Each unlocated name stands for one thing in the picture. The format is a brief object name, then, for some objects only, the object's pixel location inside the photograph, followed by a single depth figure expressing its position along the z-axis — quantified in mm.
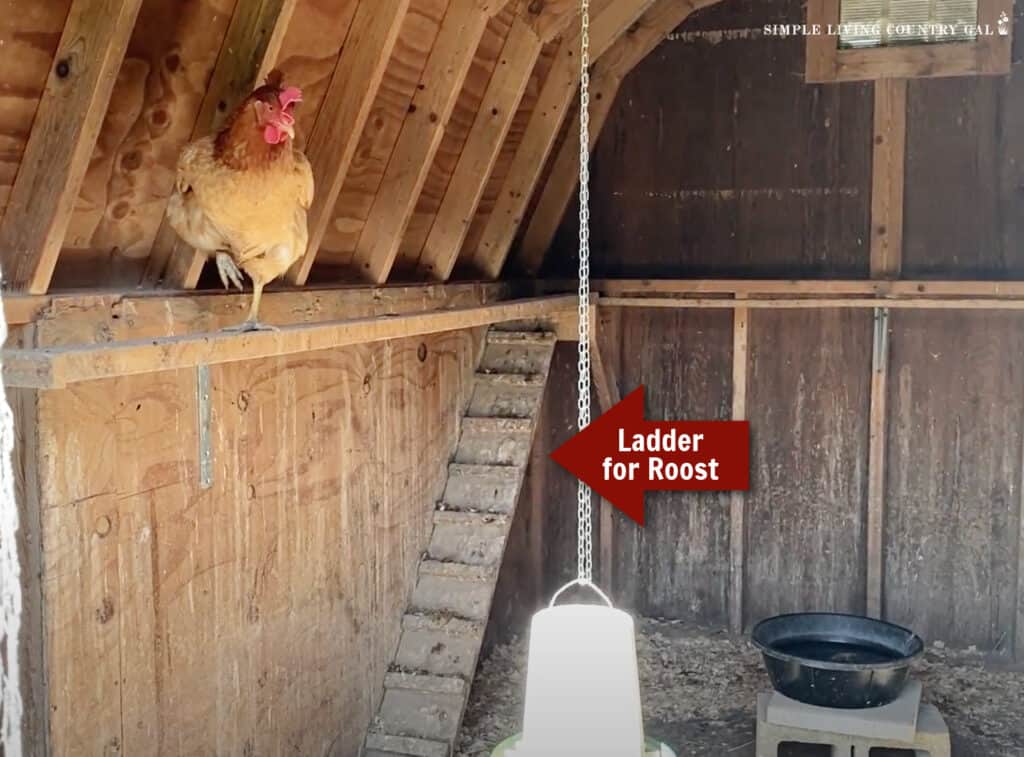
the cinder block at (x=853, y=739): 3068
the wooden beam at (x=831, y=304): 3844
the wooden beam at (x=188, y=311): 1928
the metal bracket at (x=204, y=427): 2350
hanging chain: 1948
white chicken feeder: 1329
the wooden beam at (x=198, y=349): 1628
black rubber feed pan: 3105
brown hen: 1895
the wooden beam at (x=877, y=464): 4135
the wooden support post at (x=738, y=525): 4309
